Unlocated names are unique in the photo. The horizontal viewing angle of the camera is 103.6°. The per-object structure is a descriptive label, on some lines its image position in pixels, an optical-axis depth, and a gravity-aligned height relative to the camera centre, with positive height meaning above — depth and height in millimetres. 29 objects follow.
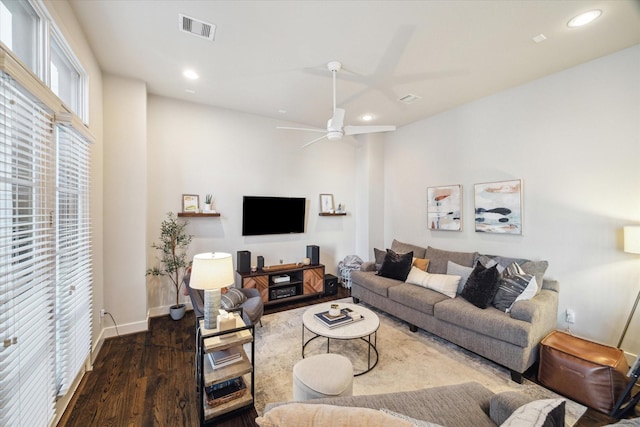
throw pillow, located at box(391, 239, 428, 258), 4117 -633
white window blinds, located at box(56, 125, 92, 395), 1945 -414
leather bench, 1952 -1302
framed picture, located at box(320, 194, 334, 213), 5031 +164
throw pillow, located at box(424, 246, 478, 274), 3500 -681
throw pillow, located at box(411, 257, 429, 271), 3805 -790
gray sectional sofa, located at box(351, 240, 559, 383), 2332 -1119
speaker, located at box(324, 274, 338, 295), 4616 -1354
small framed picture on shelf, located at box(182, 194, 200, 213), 3777 +117
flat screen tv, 4219 -70
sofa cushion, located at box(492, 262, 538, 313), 2609 -795
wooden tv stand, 3947 -1183
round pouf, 1582 -1094
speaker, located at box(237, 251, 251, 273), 3977 -791
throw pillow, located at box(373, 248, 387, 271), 4168 -769
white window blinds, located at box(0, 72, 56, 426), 1286 -317
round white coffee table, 2352 -1140
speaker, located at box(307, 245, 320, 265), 4586 -784
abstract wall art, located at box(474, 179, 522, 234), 3277 +68
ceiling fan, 2742 +957
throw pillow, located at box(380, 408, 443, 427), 912 -775
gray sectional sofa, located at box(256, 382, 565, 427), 1172 -988
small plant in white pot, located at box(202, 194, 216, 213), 3855 +111
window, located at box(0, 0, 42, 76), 1468 +1141
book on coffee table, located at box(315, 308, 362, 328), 2496 -1104
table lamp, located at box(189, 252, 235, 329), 1935 -524
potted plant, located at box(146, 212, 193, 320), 3506 -625
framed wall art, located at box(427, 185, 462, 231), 3969 +63
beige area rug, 2195 -1545
